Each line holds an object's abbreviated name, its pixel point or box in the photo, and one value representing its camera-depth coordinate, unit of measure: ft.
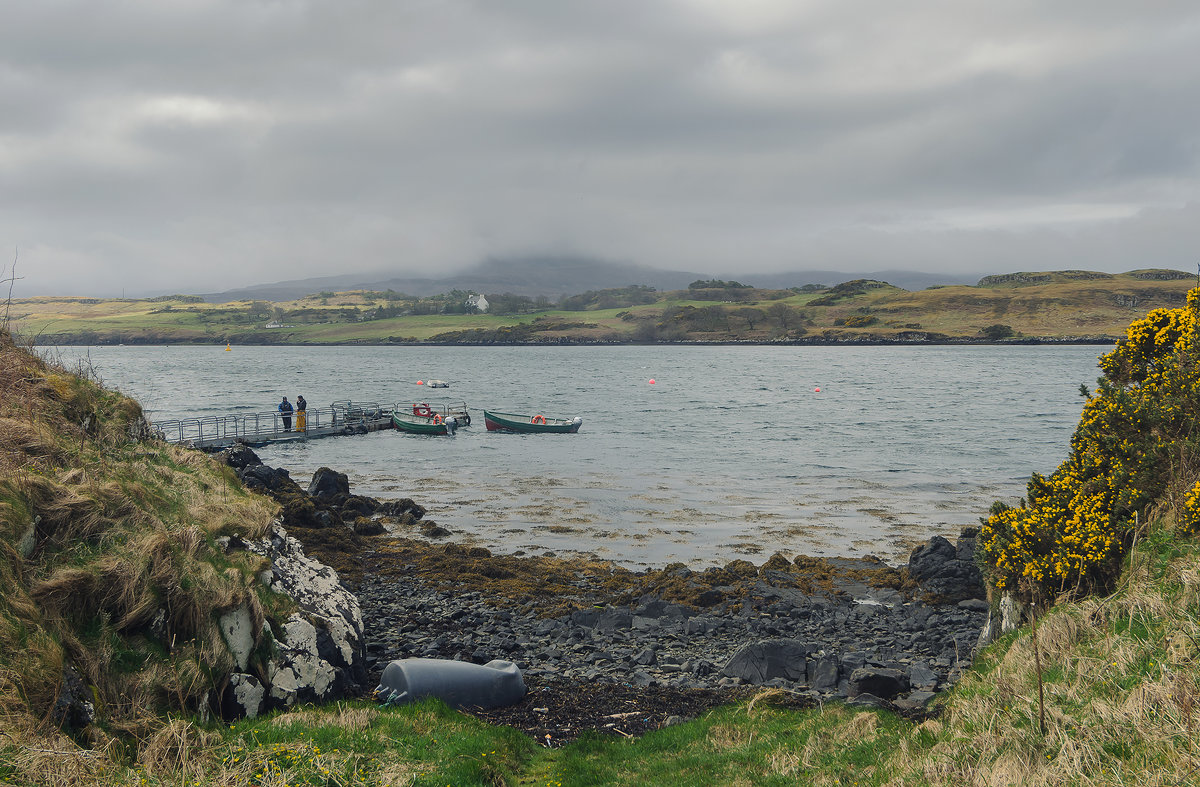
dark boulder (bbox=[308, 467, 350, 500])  97.79
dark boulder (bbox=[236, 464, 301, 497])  88.58
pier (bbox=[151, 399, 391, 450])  150.05
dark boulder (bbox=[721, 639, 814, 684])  42.06
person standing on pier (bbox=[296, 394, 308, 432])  171.12
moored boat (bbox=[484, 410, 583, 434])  194.08
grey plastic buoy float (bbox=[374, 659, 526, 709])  35.40
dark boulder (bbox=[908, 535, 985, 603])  60.03
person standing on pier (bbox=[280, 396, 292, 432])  173.45
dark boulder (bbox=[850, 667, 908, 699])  37.29
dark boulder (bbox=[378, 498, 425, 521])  94.20
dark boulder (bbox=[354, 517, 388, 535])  86.33
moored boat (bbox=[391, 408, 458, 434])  187.62
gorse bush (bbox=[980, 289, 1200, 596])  33.55
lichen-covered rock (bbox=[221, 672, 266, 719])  28.81
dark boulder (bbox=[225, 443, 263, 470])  95.55
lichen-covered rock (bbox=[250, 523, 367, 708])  32.04
